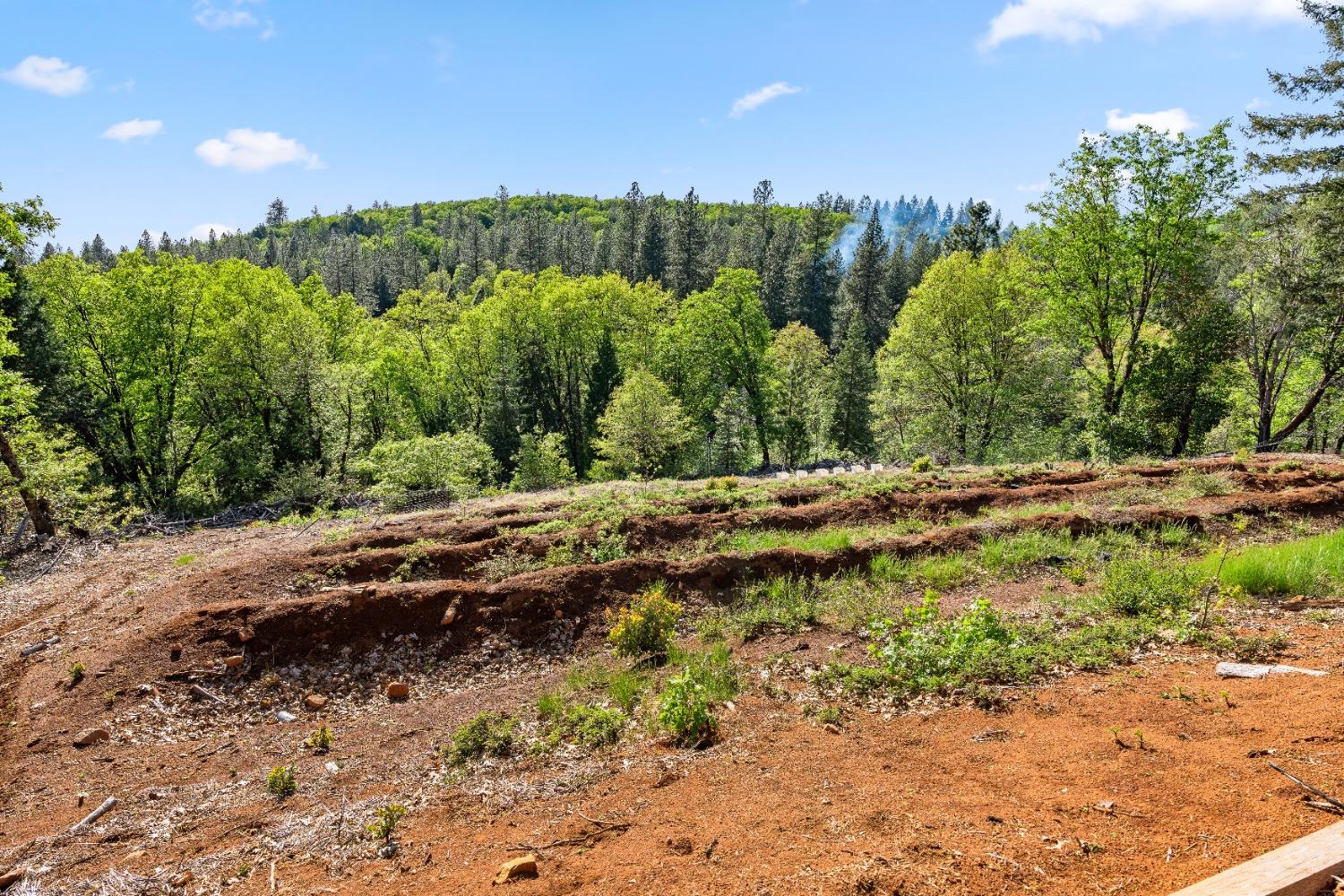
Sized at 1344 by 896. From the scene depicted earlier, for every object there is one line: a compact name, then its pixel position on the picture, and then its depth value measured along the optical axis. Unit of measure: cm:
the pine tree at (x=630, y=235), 8112
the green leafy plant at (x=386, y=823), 522
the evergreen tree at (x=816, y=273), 7412
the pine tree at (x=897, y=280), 7050
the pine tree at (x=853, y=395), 4340
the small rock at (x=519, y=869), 431
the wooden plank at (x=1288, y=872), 279
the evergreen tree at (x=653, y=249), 7919
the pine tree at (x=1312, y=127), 1398
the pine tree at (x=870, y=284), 6650
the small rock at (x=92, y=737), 711
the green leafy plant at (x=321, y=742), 707
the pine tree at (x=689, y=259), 6788
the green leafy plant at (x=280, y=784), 621
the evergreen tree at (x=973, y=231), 4481
